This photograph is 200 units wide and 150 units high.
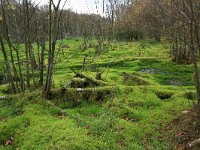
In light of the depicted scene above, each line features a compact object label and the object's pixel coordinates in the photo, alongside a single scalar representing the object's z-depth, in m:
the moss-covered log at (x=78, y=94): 5.97
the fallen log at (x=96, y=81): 6.47
